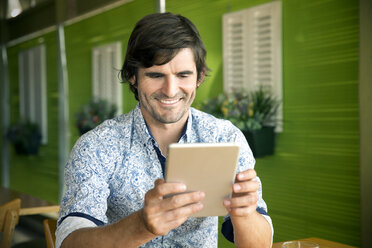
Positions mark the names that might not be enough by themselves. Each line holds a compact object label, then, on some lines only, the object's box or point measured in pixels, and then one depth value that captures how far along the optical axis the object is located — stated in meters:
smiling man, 1.39
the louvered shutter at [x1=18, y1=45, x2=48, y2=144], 6.41
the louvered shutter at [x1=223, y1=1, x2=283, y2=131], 3.15
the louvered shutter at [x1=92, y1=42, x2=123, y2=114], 4.79
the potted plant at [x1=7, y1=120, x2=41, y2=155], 6.61
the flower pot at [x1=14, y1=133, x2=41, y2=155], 6.57
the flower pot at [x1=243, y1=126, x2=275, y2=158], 3.17
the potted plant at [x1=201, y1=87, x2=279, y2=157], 3.18
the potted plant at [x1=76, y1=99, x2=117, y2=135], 4.94
